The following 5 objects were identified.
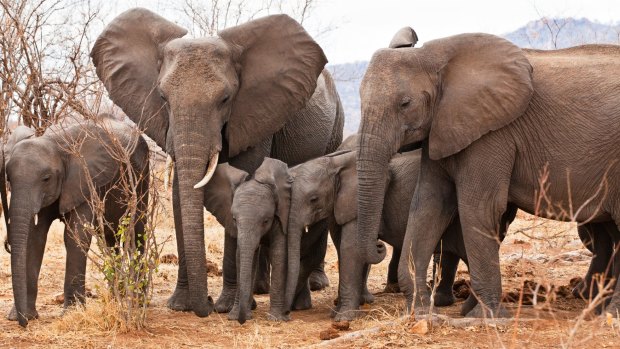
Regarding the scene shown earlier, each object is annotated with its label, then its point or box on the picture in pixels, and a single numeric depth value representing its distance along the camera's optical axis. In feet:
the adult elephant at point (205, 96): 53.16
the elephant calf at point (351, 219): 53.11
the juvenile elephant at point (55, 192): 50.62
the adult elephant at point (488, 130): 49.55
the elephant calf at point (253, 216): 50.90
